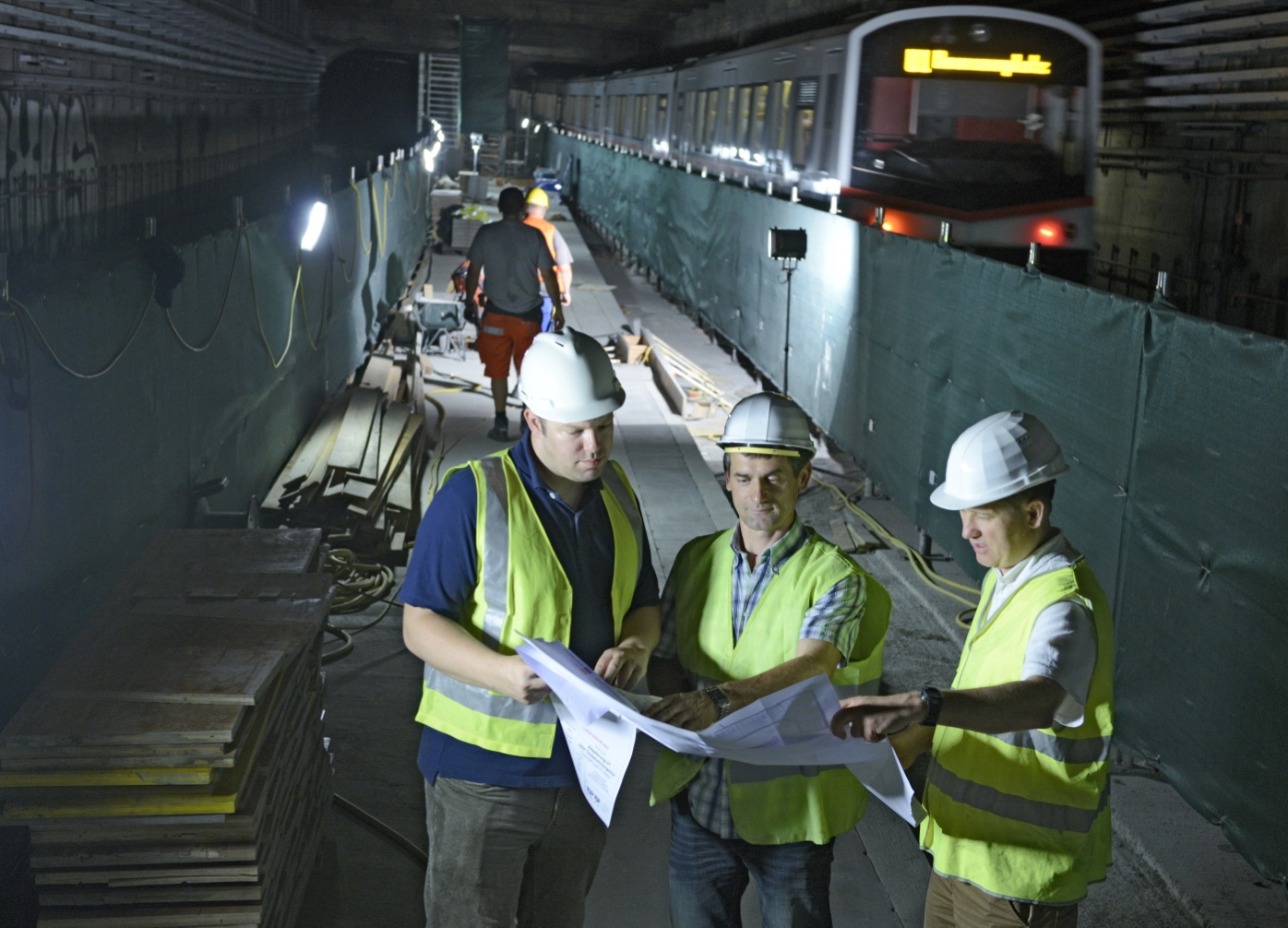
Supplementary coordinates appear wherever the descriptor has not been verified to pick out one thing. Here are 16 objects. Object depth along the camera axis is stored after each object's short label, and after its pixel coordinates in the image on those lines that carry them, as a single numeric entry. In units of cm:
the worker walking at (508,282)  1090
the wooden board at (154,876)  350
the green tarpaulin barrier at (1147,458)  455
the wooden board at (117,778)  338
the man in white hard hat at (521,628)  312
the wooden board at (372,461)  910
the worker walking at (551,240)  1272
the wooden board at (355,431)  915
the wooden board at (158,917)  353
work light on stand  1180
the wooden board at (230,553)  460
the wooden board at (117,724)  339
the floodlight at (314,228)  987
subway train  1435
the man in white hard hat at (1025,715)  287
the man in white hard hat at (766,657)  322
